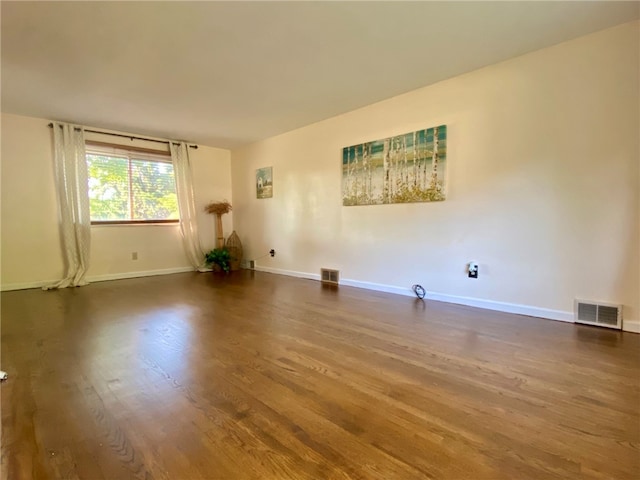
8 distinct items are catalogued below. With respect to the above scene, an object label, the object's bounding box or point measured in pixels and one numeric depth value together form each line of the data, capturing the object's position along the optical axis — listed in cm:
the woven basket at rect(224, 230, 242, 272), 568
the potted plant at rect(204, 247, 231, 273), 544
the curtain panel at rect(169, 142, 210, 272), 527
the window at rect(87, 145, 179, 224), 460
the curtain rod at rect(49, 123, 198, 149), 446
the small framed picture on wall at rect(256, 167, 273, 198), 525
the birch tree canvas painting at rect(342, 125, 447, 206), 322
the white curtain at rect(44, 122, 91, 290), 421
